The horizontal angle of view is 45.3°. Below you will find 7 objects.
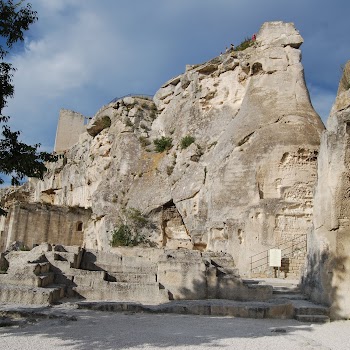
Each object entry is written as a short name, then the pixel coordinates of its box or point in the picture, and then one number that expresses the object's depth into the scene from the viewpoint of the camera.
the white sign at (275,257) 14.51
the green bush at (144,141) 29.22
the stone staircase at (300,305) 7.96
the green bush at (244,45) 26.31
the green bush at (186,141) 25.55
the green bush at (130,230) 23.11
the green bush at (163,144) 28.09
